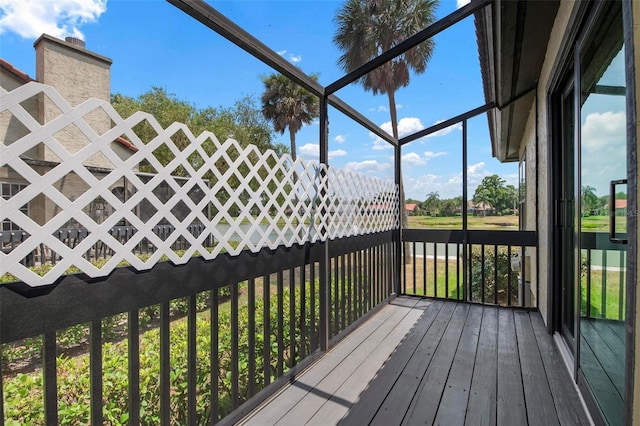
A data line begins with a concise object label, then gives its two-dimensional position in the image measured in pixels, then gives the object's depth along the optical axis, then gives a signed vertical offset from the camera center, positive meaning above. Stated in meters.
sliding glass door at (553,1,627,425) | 1.36 +0.00
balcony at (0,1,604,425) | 1.16 -0.69
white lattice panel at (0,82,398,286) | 1.04 +0.08
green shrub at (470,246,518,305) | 6.77 -1.48
